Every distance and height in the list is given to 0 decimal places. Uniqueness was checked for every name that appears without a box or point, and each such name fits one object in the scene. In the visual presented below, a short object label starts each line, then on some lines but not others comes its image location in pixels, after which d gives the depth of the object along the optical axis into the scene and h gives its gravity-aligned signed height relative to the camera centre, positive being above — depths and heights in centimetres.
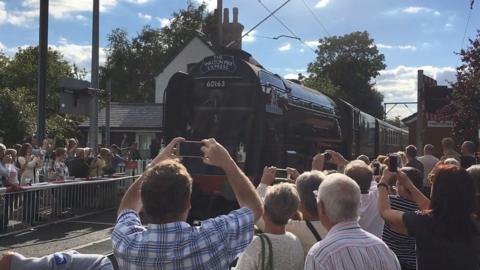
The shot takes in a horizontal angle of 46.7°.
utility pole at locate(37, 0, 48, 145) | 1252 +169
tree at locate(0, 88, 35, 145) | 3578 +143
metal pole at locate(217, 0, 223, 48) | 2264 +485
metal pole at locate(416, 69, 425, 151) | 1295 +96
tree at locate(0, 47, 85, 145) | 3637 +341
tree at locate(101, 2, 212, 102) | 6744 +1097
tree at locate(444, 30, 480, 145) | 1350 +115
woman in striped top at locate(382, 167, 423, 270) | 473 -80
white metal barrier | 1078 -137
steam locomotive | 1112 +66
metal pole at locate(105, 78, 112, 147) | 2222 +114
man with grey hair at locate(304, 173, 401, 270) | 298 -53
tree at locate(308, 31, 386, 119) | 7500 +1083
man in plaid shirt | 282 -48
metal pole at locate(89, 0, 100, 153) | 1465 +240
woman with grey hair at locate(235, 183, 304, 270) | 344 -61
